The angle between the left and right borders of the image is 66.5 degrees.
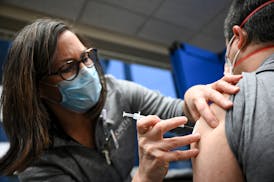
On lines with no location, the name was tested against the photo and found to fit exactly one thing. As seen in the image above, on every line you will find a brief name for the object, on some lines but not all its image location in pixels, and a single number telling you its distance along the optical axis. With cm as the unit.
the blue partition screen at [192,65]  115
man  45
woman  93
